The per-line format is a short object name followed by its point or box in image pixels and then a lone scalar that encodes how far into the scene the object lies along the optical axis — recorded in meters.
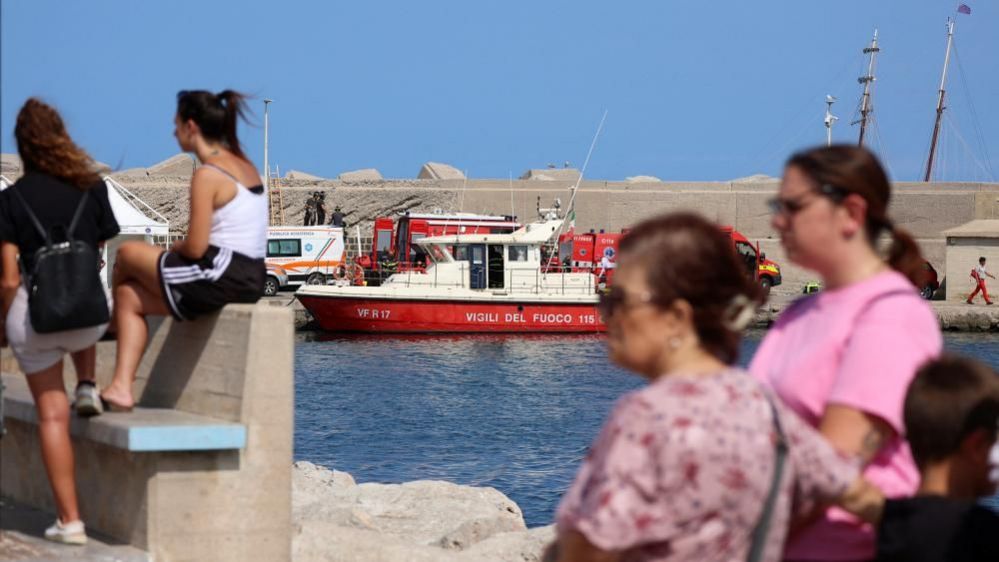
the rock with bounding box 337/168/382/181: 52.56
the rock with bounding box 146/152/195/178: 52.69
